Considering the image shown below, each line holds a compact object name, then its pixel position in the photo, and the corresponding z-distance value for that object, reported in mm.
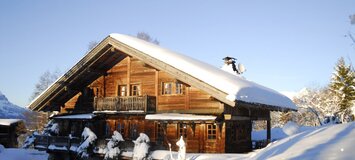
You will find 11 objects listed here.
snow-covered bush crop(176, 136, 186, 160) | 16947
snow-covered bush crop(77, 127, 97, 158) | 22156
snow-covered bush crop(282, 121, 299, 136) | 15461
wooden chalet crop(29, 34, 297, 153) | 19703
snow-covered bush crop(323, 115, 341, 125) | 33719
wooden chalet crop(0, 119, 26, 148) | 35031
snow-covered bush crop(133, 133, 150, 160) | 19281
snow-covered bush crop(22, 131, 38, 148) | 37053
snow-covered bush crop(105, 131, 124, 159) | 20891
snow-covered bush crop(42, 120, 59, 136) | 26125
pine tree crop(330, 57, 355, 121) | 41266
